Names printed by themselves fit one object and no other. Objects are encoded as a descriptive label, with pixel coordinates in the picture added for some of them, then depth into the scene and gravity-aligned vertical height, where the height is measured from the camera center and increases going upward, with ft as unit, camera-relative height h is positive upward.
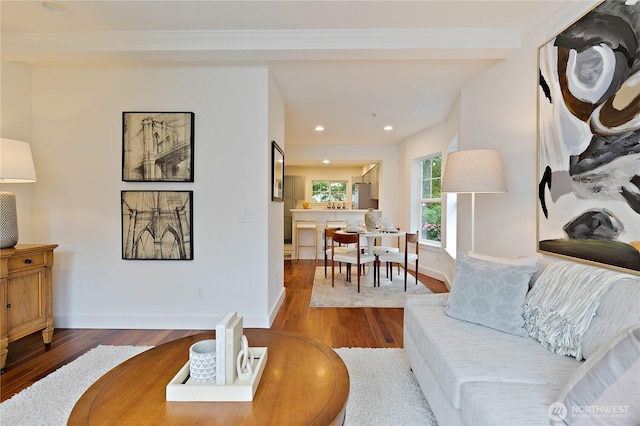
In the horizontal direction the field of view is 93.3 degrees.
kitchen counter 21.90 -0.58
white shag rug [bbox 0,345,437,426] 5.27 -3.62
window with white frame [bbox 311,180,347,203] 31.53 +2.10
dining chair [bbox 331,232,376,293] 13.47 -2.13
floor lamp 7.32 +0.93
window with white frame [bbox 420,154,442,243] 16.25 +0.61
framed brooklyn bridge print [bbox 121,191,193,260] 9.25 -0.38
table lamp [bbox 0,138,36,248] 7.11 +0.85
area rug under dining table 11.76 -3.58
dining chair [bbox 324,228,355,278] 15.17 -1.23
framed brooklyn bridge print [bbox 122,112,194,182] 9.25 +1.98
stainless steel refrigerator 25.89 +1.16
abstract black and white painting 4.89 +1.31
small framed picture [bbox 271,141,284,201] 10.07 +1.37
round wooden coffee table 3.13 -2.16
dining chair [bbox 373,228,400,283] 14.31 -1.92
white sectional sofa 3.09 -2.17
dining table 13.87 -1.09
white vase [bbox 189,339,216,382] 3.66 -1.91
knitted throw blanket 4.47 -1.49
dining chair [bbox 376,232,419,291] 13.47 -2.11
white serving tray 3.43 -2.08
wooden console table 6.86 -2.05
